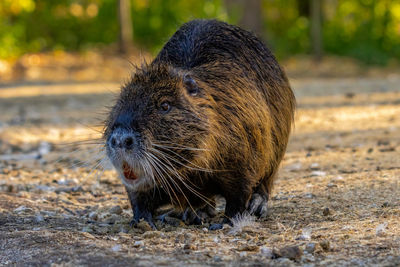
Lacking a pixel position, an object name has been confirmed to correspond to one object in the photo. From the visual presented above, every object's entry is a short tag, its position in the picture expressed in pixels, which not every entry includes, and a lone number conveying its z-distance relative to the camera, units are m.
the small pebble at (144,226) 7.48
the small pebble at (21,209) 8.16
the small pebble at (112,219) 8.09
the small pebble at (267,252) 6.07
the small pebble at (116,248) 6.25
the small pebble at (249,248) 6.30
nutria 6.91
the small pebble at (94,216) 8.19
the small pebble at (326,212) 7.56
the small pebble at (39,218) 7.82
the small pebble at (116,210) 8.57
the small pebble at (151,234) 6.93
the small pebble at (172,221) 8.02
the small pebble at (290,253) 5.92
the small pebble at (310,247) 6.07
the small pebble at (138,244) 6.51
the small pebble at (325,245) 6.10
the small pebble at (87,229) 7.35
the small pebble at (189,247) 6.35
